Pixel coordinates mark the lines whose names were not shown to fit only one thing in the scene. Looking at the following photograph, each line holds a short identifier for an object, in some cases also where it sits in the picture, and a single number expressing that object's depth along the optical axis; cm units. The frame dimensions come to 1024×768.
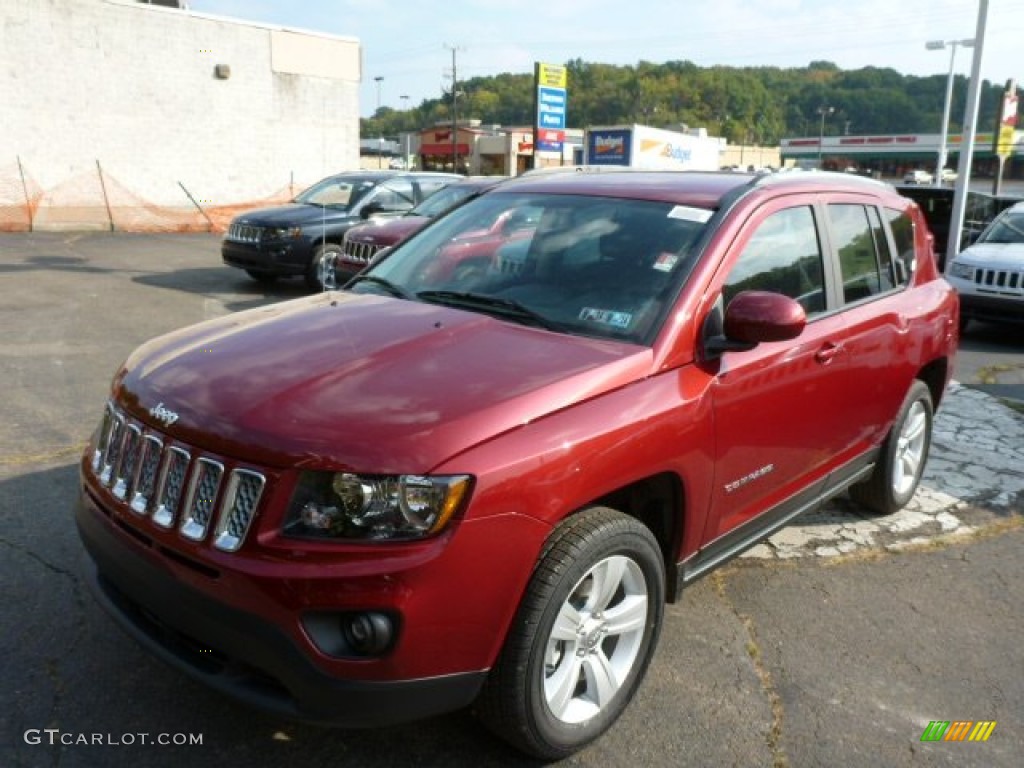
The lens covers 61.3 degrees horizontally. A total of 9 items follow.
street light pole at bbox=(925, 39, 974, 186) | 1764
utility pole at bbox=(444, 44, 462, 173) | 6119
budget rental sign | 2934
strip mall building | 7619
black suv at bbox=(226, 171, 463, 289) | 1166
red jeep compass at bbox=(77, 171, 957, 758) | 228
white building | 1980
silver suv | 988
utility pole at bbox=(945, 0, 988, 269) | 1503
